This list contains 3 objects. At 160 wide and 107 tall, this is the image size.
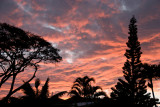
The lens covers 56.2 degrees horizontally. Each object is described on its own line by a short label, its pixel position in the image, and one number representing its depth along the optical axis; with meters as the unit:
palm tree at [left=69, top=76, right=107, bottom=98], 20.84
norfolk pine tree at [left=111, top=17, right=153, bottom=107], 30.89
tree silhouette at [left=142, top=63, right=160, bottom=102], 29.08
